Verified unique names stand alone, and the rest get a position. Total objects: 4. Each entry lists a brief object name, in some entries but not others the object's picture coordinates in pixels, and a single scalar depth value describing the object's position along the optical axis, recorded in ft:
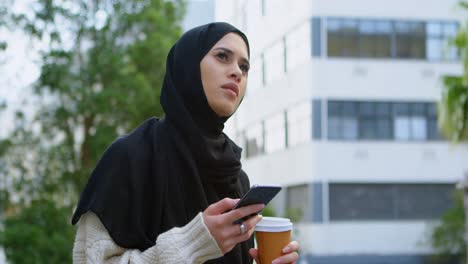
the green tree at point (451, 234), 76.69
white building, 80.38
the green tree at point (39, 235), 43.39
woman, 6.54
